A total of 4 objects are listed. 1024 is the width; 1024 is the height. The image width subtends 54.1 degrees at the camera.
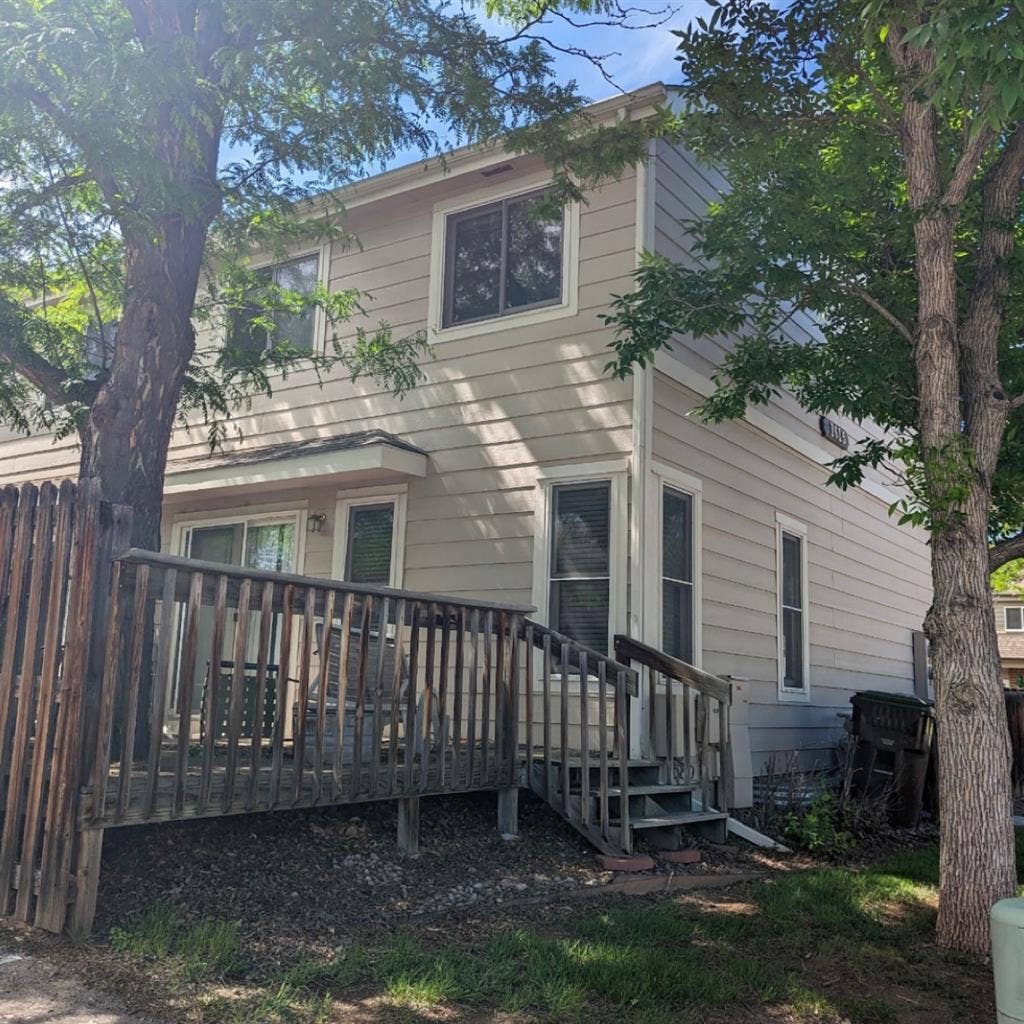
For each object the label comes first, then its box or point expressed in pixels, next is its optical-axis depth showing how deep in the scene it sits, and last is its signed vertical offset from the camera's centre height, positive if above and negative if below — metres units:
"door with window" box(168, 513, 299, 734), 9.36 +1.49
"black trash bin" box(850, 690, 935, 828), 8.40 -0.29
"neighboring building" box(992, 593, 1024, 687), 33.75 +2.90
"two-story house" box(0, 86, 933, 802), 8.10 +2.09
